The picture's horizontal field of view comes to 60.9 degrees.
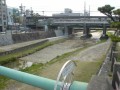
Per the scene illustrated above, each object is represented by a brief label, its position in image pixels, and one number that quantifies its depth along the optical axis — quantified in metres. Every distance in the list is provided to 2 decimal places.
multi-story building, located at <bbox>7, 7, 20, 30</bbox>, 31.53
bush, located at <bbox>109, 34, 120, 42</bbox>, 6.67
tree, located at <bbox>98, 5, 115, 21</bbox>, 11.88
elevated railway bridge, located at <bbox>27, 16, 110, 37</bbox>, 28.02
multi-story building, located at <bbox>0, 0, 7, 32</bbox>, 29.09
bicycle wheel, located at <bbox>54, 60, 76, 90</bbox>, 2.00
